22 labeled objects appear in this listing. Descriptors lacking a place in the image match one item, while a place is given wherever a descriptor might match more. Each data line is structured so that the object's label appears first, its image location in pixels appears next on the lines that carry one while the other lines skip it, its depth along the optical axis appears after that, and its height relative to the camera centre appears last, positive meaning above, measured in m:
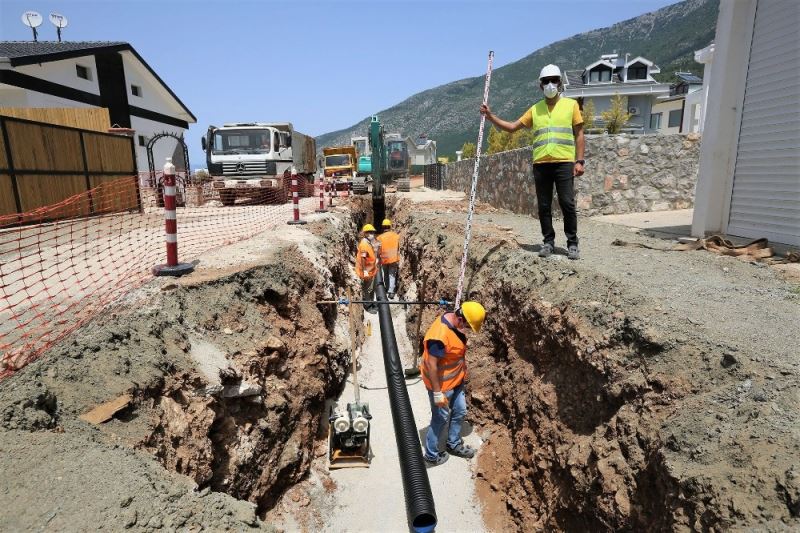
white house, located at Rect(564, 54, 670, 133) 39.94 +7.85
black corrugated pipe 4.15 -2.94
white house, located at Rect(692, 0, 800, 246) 5.52 +0.57
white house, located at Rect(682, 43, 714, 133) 22.83 +3.48
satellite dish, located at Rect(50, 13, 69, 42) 22.02 +7.80
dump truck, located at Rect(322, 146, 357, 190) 22.39 +0.66
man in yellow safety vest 4.91 +0.34
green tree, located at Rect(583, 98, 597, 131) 31.17 +4.00
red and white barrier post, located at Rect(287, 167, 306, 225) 9.77 -0.62
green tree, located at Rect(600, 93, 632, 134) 29.64 +3.69
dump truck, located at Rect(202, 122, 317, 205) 14.91 +0.55
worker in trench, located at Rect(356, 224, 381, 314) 9.35 -1.82
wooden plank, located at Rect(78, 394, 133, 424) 2.69 -1.41
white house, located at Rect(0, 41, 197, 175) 15.27 +3.89
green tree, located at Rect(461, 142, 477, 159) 51.22 +2.84
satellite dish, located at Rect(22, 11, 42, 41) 19.72 +7.09
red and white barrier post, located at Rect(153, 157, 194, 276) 4.83 -0.56
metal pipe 5.80 -1.71
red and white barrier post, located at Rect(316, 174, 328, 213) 12.24 -0.51
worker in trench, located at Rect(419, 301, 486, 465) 4.72 -2.08
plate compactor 4.90 -2.90
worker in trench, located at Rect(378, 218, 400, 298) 10.45 -1.85
